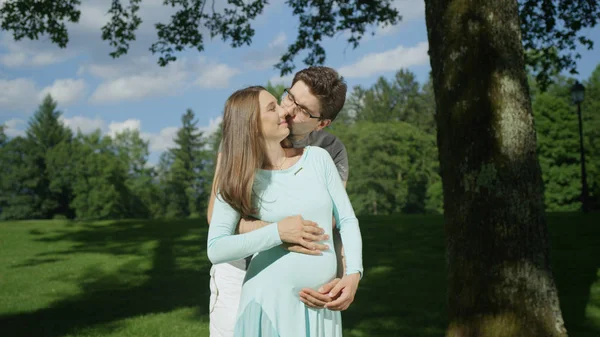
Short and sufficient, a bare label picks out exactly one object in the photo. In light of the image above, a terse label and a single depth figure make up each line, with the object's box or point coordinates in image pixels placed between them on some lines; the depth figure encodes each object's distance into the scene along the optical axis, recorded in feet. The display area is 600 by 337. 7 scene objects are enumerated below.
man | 11.60
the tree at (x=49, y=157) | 234.99
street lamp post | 77.25
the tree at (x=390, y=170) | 217.56
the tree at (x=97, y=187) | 229.66
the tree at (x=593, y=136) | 150.82
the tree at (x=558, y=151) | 155.53
